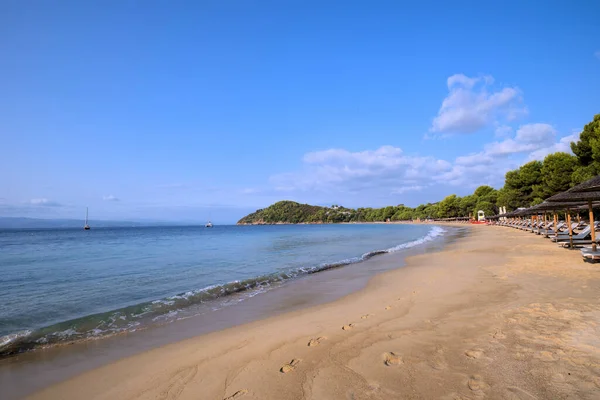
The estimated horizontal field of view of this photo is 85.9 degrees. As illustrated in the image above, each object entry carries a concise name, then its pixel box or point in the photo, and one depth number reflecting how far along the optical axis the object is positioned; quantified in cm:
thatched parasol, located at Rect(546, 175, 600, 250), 1036
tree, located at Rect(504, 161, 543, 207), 5066
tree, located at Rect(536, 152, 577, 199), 3666
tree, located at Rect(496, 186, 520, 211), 5481
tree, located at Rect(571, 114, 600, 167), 2738
